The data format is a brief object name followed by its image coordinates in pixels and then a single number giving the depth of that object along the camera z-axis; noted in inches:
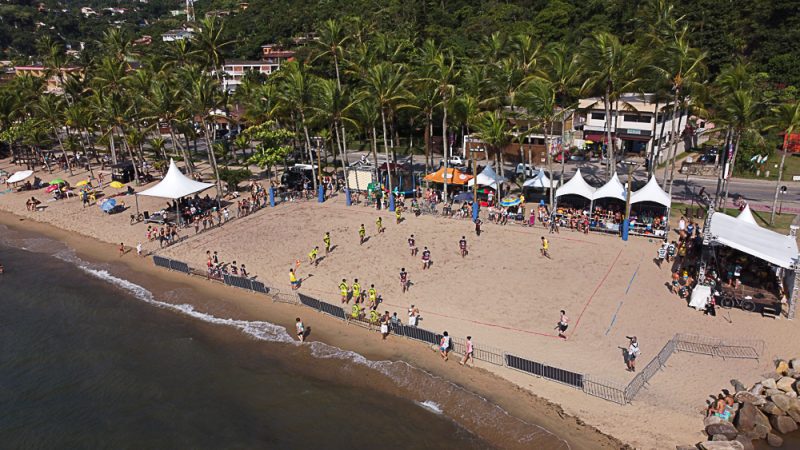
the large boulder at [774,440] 714.8
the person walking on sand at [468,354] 876.0
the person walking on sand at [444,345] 891.4
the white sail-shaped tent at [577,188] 1430.9
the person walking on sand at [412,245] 1279.3
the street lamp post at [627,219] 1300.4
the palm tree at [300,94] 1672.0
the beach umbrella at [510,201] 1464.1
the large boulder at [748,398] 749.6
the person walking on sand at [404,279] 1115.3
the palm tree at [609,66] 1407.5
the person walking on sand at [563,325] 919.1
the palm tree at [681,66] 1312.7
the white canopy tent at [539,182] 1593.3
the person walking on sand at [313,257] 1262.3
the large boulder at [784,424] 735.1
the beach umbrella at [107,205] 1768.0
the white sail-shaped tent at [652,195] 1339.4
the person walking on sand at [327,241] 1307.8
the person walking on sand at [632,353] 815.8
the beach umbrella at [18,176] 2185.0
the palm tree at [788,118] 1304.1
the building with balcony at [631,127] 2122.3
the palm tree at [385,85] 1579.7
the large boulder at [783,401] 743.7
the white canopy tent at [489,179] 1585.9
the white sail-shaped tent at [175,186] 1589.6
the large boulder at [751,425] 718.5
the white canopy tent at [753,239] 962.7
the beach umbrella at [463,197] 1544.0
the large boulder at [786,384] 765.3
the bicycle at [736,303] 970.7
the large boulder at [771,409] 742.5
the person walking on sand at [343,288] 1095.0
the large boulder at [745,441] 687.1
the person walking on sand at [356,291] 1077.8
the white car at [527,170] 1804.9
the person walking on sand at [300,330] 987.3
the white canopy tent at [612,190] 1396.4
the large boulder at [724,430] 689.1
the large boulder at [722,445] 662.5
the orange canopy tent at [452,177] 1623.5
